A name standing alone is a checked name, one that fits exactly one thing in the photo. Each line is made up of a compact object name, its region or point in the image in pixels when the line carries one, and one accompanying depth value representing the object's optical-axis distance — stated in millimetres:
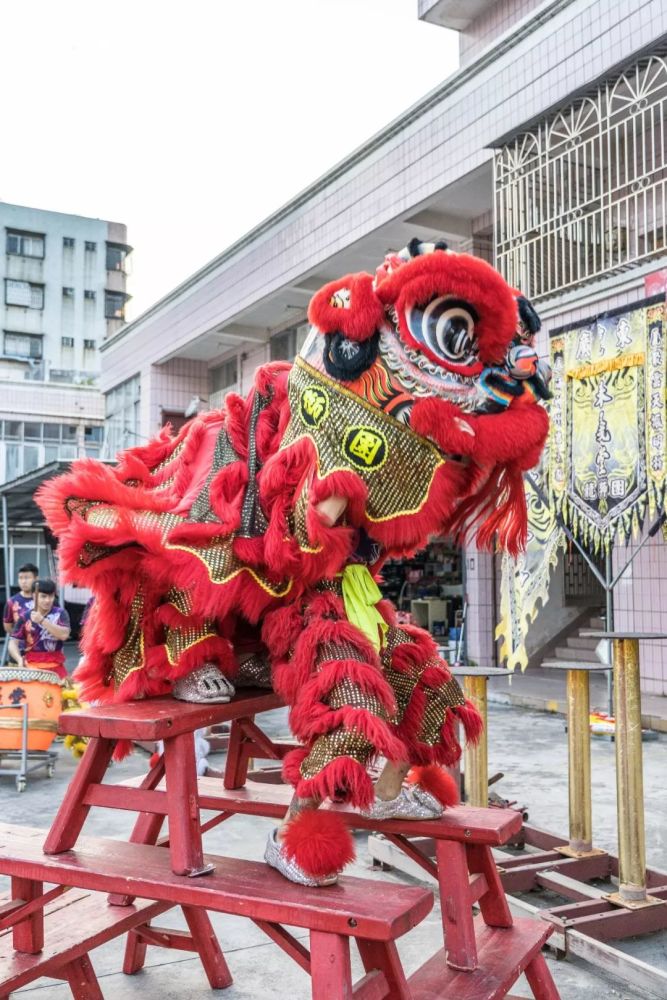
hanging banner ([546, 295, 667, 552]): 7020
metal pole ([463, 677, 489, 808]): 3863
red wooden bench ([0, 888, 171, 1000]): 2375
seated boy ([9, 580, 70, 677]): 6504
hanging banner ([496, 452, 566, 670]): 8070
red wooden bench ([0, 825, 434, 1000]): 1757
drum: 5828
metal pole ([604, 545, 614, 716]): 7340
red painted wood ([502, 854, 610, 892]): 3633
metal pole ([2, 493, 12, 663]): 11523
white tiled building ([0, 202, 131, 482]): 35969
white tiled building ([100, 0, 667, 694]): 7934
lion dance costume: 2010
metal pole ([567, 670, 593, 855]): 3764
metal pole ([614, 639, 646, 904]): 3236
